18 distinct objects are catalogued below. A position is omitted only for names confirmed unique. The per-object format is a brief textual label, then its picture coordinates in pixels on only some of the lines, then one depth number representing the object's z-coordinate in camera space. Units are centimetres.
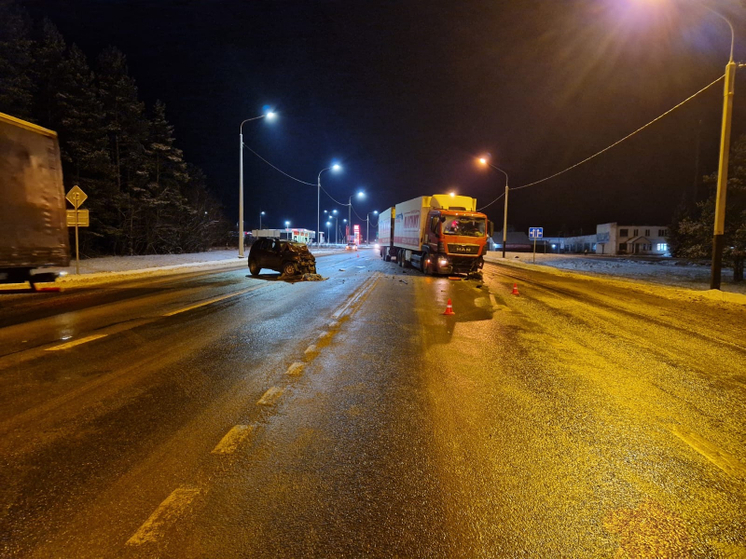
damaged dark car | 1923
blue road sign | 3680
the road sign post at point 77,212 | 1748
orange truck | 2061
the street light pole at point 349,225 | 8205
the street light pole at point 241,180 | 3193
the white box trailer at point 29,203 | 819
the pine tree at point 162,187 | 3794
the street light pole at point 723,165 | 1509
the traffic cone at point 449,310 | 1048
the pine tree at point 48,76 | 3053
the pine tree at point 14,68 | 2602
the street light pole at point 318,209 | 5202
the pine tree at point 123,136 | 3431
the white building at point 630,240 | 8781
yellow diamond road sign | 1797
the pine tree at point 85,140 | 3017
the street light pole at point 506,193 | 3753
